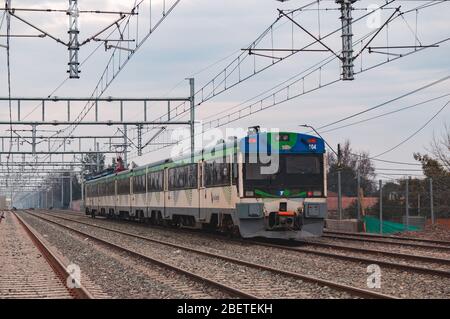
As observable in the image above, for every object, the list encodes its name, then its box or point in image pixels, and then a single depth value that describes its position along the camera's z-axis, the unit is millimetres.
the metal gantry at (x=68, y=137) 38891
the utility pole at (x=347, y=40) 25984
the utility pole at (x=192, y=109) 37112
